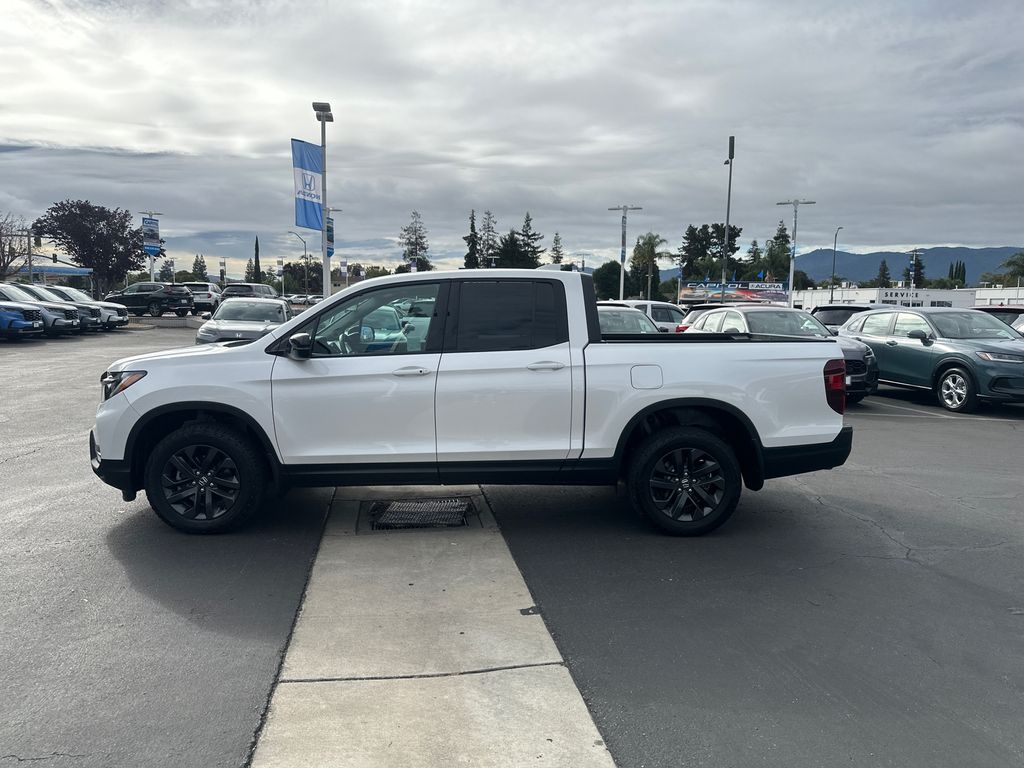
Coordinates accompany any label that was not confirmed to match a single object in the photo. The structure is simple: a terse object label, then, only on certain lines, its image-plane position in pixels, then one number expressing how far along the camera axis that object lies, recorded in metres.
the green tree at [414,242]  94.56
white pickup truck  5.36
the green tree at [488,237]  111.94
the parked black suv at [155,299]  39.53
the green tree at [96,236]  53.44
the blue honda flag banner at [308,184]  26.81
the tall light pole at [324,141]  26.78
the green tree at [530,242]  112.18
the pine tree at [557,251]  121.81
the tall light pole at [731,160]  43.19
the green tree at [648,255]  88.69
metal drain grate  5.87
